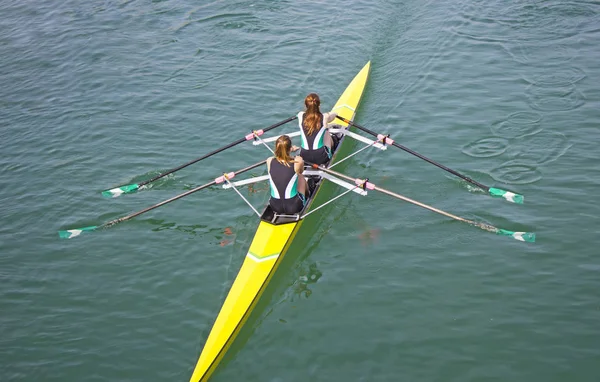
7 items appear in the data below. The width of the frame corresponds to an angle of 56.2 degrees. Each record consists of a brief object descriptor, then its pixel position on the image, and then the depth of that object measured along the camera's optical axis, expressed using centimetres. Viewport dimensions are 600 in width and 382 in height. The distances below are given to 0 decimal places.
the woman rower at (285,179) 1065
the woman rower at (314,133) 1206
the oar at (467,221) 1089
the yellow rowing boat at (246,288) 873
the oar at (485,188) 1173
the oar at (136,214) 1190
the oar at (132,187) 1299
